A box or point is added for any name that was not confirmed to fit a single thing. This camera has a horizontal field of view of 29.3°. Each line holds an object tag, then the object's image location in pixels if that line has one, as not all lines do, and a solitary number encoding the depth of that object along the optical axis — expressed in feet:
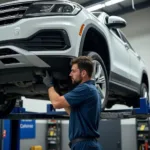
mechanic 7.39
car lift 9.61
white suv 7.99
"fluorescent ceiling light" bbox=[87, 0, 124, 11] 29.71
